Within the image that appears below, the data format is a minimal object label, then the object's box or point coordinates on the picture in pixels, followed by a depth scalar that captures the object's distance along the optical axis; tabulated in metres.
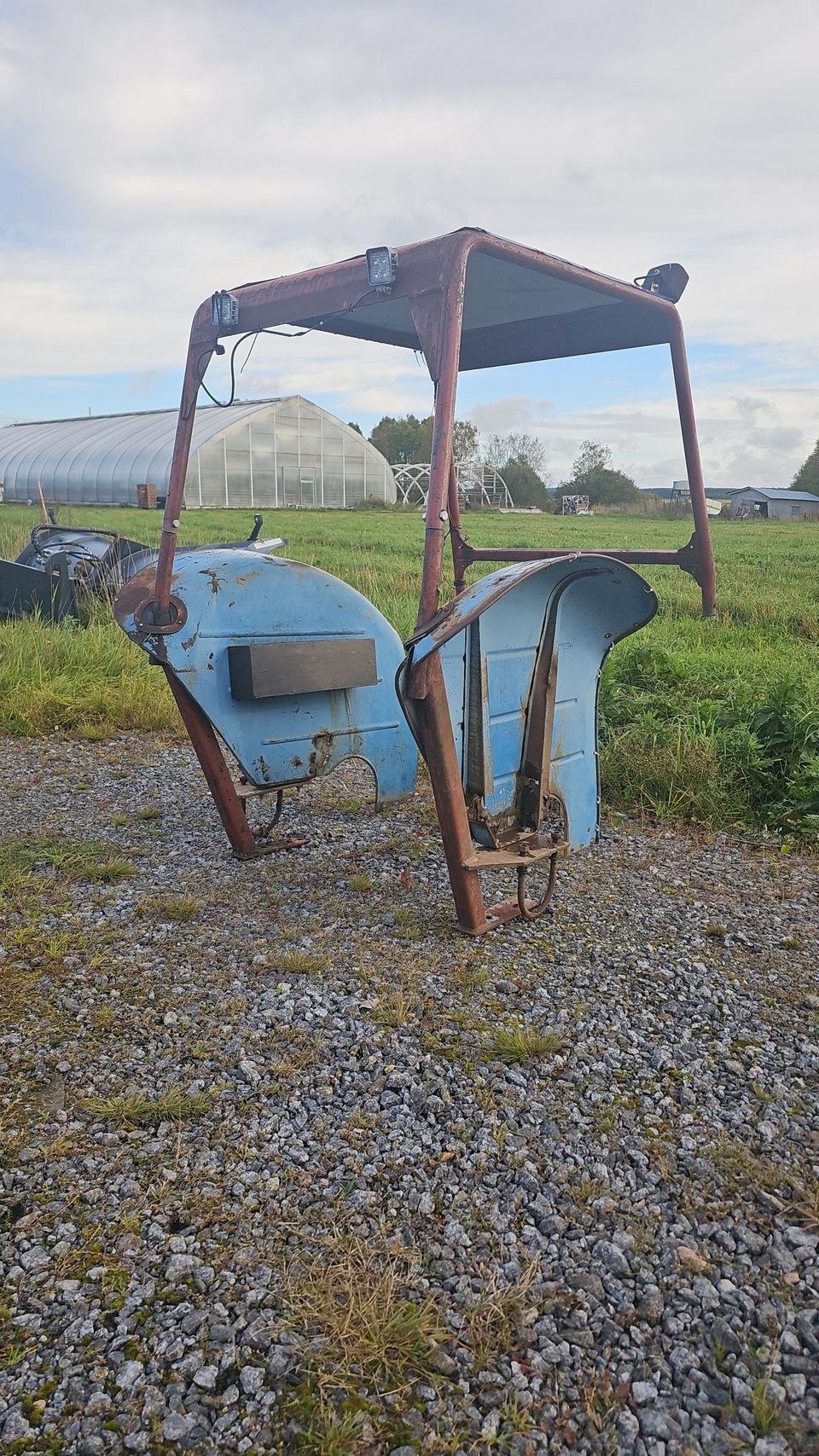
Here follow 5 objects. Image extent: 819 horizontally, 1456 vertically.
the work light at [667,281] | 4.16
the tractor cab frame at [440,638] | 3.15
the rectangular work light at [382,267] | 3.24
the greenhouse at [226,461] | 31.00
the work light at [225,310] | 3.71
